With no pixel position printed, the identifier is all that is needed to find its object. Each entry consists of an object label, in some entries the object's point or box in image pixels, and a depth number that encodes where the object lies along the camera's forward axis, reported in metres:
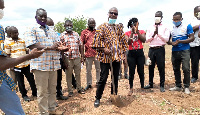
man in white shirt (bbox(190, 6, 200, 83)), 4.84
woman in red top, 4.12
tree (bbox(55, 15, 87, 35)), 31.79
